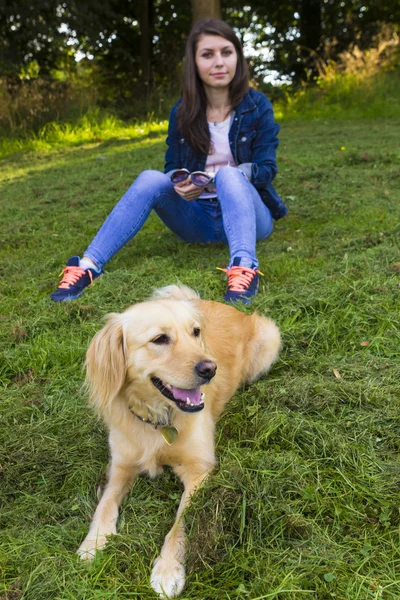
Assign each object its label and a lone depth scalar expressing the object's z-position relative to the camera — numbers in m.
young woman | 3.50
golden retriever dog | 1.93
